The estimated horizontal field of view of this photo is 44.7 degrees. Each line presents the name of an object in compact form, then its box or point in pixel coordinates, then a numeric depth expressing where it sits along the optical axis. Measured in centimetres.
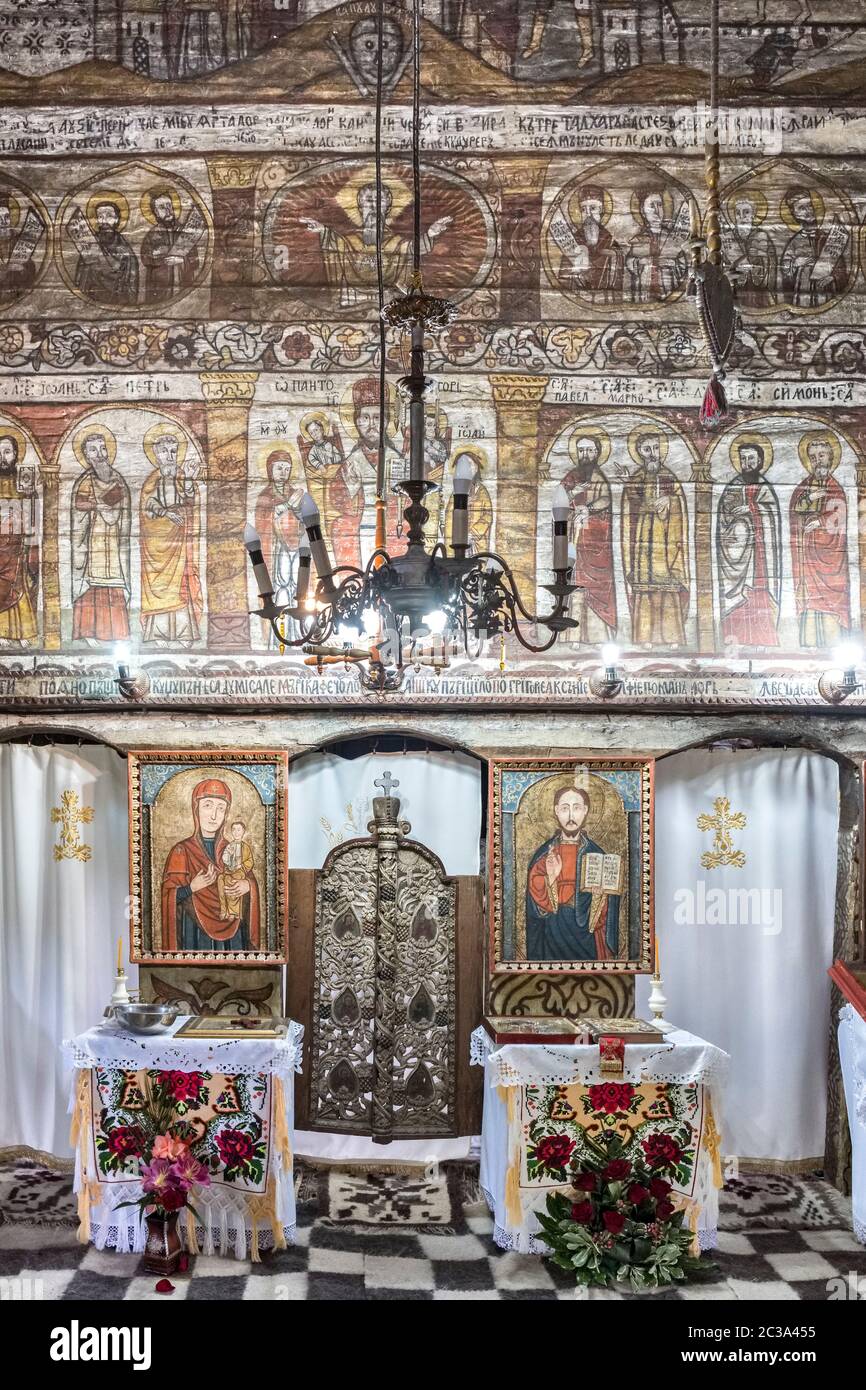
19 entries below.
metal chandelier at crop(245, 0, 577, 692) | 367
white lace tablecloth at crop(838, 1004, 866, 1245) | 579
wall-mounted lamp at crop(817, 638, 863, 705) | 659
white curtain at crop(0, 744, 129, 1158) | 680
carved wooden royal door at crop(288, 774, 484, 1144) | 677
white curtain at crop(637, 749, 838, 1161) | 680
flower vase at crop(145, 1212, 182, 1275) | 526
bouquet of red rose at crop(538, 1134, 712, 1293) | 520
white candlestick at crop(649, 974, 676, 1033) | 621
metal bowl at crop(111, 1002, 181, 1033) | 578
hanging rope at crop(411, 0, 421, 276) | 407
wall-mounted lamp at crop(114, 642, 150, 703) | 655
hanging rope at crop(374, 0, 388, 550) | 441
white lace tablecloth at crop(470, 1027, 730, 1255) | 564
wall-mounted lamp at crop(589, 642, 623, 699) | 659
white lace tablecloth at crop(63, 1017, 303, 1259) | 554
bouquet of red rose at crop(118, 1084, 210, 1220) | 528
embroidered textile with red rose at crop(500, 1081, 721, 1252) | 563
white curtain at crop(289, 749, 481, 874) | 694
